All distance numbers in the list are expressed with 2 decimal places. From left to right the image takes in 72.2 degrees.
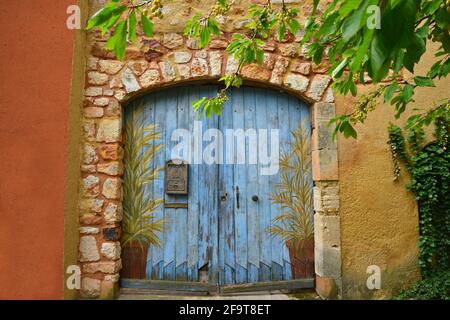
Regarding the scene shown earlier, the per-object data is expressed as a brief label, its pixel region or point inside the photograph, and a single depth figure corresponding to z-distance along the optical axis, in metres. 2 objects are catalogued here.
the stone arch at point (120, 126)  2.57
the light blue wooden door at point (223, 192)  2.72
